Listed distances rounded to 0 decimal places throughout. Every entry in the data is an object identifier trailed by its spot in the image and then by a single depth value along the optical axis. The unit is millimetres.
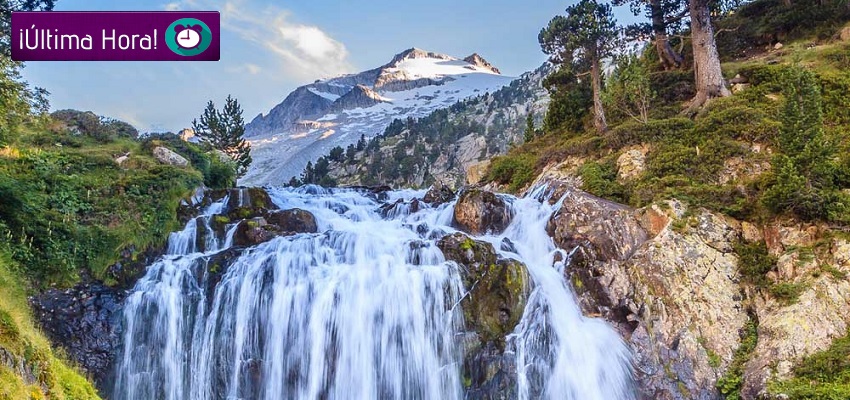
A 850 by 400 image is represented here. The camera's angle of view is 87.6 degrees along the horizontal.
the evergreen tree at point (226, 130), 40500
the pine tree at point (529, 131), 30406
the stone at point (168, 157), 18516
